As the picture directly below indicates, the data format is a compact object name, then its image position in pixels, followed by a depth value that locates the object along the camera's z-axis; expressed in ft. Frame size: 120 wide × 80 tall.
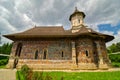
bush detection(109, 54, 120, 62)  47.35
